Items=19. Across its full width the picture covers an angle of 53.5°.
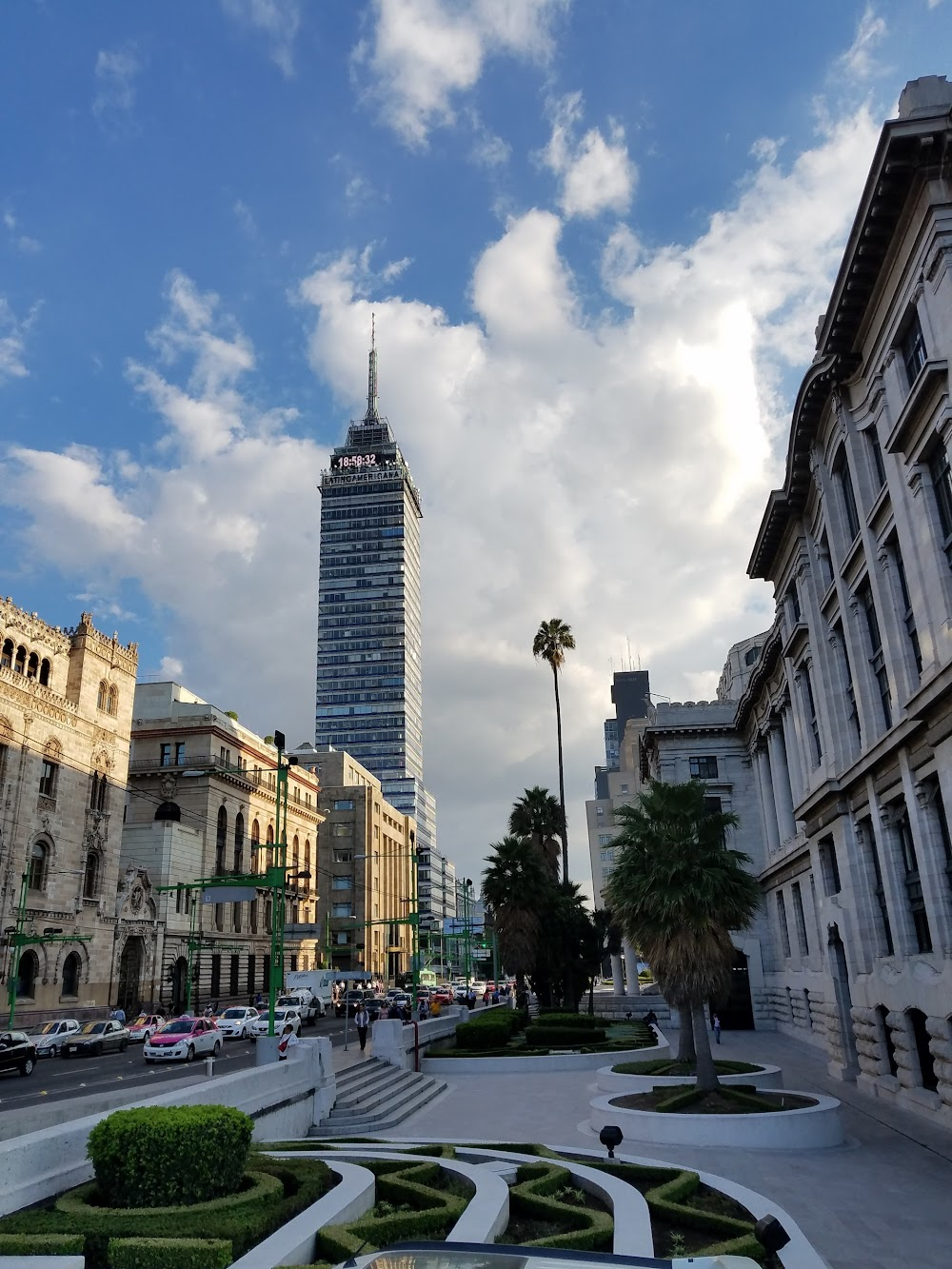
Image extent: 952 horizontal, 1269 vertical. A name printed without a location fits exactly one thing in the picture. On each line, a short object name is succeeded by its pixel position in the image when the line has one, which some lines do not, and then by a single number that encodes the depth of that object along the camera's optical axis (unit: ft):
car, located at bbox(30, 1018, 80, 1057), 138.00
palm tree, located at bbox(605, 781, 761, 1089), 75.92
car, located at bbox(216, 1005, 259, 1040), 160.97
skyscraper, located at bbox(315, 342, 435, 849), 646.74
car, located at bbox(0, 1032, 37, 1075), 104.00
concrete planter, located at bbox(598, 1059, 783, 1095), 81.41
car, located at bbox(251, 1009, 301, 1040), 152.97
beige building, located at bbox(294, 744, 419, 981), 377.30
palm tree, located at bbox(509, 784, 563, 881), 207.92
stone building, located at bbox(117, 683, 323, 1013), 212.84
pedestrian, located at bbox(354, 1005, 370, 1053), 112.37
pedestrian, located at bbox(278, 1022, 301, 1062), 76.43
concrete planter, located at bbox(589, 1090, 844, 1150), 63.57
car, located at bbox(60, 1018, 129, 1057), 136.26
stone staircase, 72.79
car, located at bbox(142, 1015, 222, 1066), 121.49
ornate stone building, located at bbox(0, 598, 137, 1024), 172.45
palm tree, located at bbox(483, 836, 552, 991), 170.71
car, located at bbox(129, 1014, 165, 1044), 154.81
